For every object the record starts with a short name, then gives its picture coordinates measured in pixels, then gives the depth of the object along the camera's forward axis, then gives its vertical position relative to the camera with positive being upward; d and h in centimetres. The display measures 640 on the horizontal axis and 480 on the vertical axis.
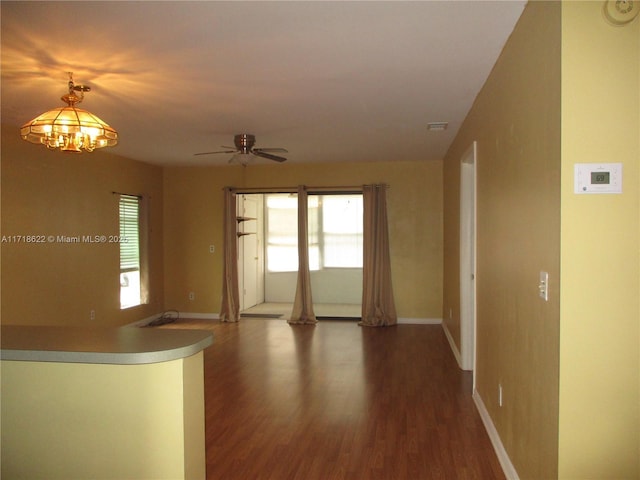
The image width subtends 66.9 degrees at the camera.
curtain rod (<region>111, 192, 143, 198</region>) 663 +59
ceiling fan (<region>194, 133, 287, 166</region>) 507 +88
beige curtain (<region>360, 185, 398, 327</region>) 730 -42
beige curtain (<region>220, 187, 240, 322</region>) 770 -48
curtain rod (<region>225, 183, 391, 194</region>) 753 +70
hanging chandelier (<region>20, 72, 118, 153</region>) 290 +64
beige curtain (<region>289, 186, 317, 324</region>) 745 -67
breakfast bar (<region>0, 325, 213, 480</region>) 204 -74
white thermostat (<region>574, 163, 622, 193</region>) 179 +19
